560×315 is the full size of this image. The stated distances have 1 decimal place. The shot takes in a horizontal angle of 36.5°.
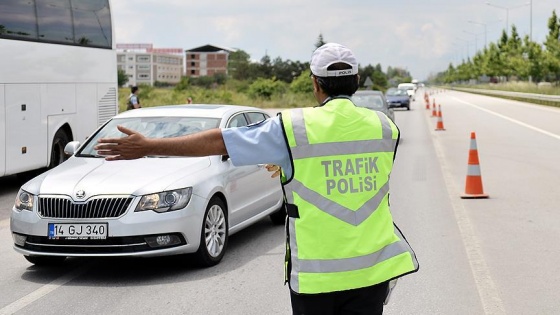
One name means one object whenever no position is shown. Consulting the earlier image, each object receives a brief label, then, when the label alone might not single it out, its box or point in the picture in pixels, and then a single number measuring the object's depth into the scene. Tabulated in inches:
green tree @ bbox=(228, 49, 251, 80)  4758.9
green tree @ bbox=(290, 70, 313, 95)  2632.9
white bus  522.3
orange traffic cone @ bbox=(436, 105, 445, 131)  1165.9
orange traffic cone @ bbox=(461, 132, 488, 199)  480.7
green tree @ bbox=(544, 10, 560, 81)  2596.0
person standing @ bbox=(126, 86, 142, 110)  867.1
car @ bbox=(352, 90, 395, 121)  964.0
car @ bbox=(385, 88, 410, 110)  2050.9
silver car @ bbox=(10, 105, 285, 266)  282.4
